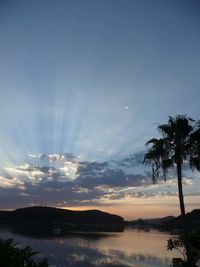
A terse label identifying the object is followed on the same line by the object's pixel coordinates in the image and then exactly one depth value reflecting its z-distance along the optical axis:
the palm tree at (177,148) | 14.04
